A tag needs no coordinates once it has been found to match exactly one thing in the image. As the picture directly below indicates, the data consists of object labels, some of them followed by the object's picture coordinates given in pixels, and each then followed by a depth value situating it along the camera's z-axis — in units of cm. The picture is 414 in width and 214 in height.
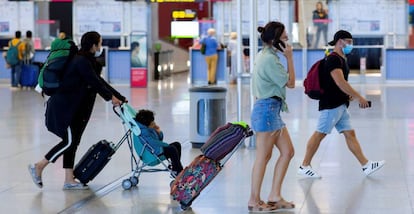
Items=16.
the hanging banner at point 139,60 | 2747
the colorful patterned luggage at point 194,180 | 861
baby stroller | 956
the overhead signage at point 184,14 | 3547
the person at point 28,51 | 2659
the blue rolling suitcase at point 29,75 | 2650
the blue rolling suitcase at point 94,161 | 981
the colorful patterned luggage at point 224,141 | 854
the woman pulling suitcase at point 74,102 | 959
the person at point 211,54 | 2833
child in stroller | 962
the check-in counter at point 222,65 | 2845
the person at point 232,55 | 2875
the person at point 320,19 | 3030
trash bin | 1305
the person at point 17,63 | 2661
